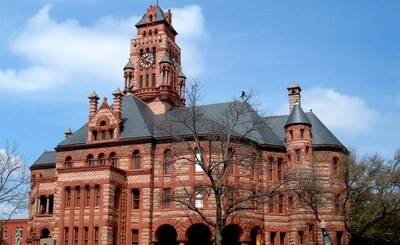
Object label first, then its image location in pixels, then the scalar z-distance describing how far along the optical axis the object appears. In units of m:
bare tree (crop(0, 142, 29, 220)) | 32.38
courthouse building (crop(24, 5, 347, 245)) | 46.25
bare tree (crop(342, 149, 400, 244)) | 44.47
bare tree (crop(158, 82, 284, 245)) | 45.75
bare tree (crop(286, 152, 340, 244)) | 42.29
